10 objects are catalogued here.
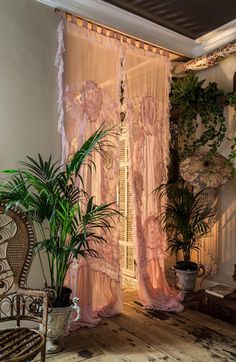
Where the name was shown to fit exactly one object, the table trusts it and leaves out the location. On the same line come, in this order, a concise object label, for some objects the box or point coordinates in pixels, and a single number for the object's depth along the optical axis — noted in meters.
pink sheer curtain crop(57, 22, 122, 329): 2.83
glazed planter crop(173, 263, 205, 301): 3.42
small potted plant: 3.46
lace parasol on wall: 3.37
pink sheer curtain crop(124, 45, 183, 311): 3.31
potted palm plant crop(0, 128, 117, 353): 2.27
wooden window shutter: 4.06
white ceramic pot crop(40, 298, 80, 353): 2.29
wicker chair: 1.83
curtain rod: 2.88
